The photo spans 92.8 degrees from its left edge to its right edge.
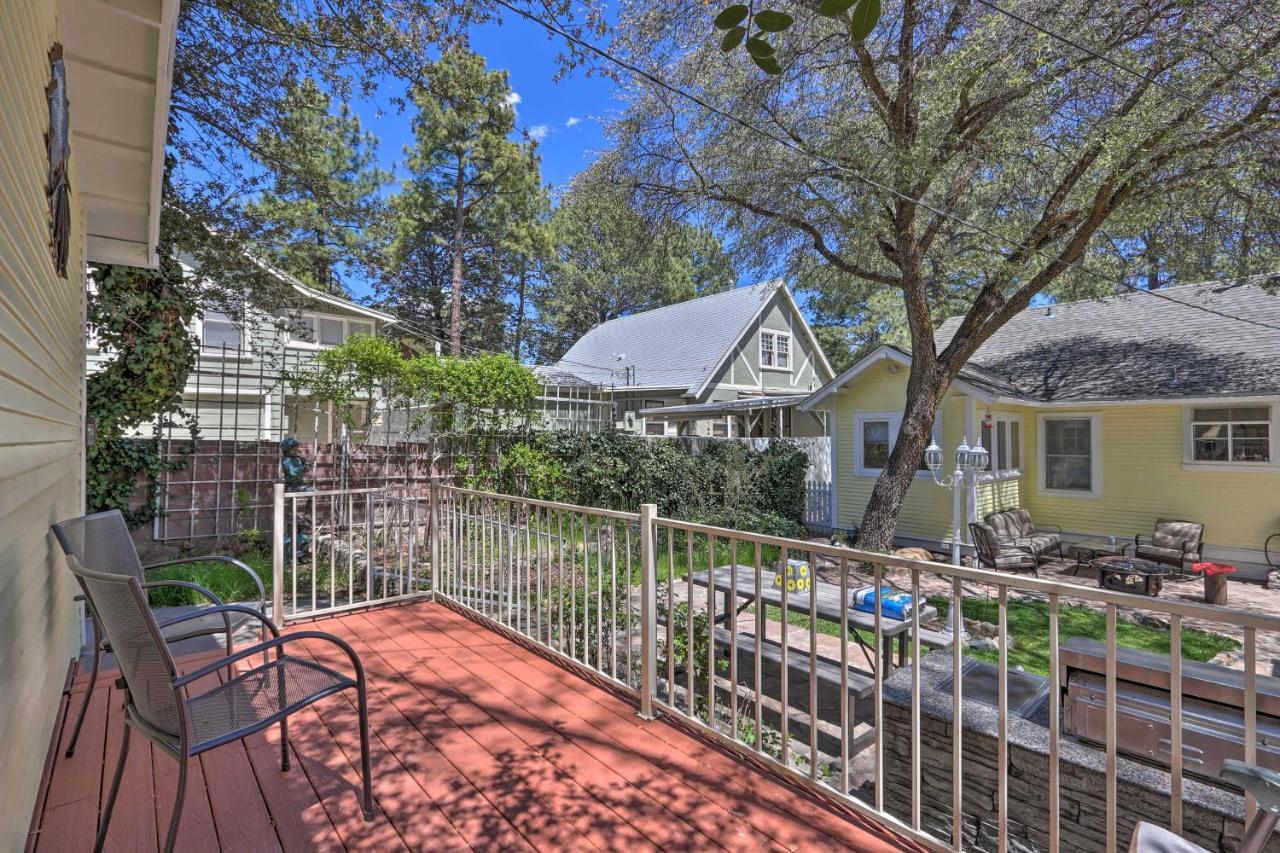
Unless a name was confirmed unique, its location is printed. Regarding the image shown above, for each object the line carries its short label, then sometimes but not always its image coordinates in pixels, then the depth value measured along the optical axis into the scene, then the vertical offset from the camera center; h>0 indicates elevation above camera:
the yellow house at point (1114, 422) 8.27 +0.25
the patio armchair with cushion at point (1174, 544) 7.91 -1.43
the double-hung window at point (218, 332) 11.46 +1.93
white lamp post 6.29 -0.23
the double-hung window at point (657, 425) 16.75 +0.30
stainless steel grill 2.10 -0.99
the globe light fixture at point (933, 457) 6.44 -0.21
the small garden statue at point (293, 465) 7.11 -0.37
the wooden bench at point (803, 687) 3.44 -1.72
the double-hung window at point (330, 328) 13.80 +2.48
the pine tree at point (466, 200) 18.02 +7.54
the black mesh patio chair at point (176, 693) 1.60 -0.82
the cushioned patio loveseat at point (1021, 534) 8.59 -1.41
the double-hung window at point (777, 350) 17.55 +2.53
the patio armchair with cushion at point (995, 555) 7.83 -1.53
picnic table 3.66 -1.13
